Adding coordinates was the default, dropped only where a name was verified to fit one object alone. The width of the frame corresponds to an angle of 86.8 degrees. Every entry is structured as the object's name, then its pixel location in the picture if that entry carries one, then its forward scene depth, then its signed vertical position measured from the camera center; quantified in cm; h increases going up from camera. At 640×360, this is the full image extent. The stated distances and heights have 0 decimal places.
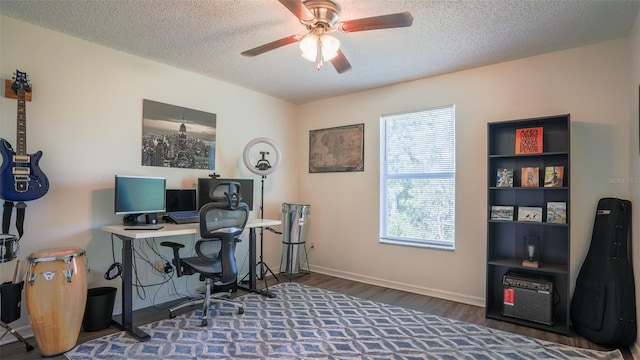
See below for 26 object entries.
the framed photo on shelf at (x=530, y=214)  305 -27
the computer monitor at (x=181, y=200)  342 -21
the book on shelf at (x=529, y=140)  306 +40
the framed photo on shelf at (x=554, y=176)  295 +7
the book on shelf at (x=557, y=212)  291 -24
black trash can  276 -109
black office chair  290 -57
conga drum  235 -85
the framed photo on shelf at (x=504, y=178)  317 +5
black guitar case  251 -78
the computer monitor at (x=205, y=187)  368 -8
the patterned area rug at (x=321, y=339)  243 -124
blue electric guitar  245 +7
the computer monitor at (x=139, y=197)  293 -16
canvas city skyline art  345 +47
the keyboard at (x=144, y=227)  288 -41
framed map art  448 +45
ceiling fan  204 +100
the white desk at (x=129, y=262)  266 -69
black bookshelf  296 -40
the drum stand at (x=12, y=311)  238 -95
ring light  406 +24
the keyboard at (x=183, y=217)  331 -37
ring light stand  407 +17
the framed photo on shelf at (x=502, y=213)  316 -27
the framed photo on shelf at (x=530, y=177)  306 +6
